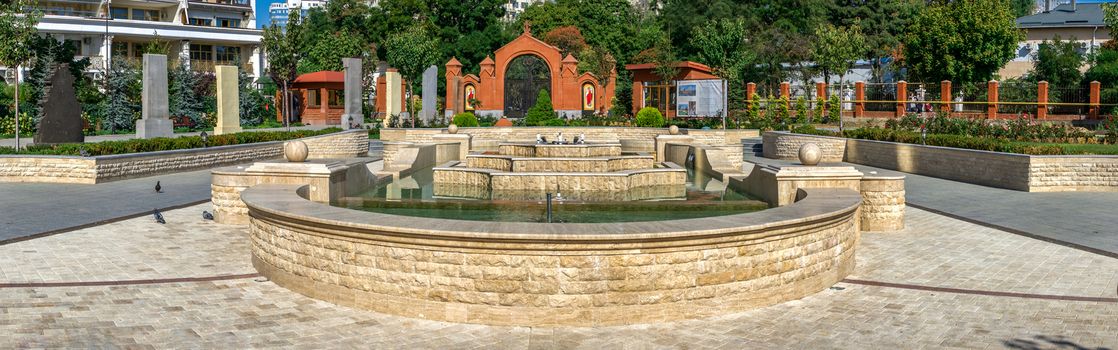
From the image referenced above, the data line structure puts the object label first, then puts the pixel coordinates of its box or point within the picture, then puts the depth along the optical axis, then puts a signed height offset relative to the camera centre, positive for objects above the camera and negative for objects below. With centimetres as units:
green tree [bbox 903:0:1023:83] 4312 +427
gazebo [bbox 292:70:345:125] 4656 +175
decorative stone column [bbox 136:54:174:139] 2478 +76
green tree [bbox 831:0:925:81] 5516 +661
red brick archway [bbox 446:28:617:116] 4675 +262
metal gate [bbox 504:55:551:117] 4728 +255
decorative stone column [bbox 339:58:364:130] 3216 +119
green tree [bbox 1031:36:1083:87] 4541 +327
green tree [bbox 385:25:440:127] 4197 +360
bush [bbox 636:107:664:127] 3388 +39
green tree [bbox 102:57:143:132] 3356 +126
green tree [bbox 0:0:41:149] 2601 +337
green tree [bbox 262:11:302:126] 5025 +461
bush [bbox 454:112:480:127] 3288 +35
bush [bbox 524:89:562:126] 3509 +65
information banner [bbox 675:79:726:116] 3866 +134
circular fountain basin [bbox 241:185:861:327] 770 -121
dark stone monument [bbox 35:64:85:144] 1998 +39
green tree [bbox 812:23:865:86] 4612 +412
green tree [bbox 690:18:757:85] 4256 +390
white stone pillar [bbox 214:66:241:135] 2611 +84
